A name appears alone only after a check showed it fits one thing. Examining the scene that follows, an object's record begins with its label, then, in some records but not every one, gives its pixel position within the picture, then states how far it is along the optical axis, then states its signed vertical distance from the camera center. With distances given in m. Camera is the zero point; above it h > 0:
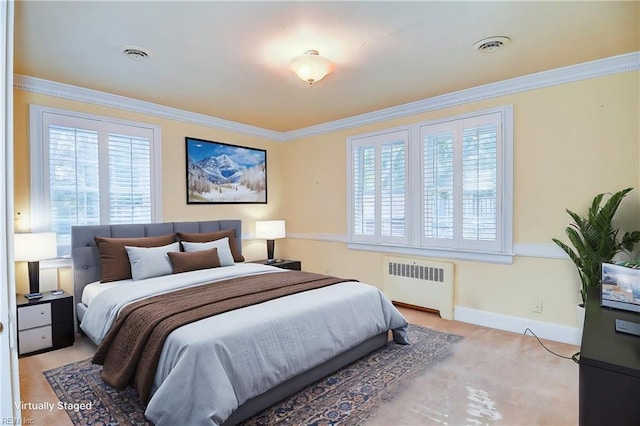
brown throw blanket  2.12 -0.71
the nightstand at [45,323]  2.97 -1.00
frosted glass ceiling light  2.64 +1.09
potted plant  2.78 -0.25
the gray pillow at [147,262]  3.38 -0.52
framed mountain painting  4.54 +0.50
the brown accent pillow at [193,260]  3.54 -0.53
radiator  3.97 -0.88
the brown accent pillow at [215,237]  4.03 -0.34
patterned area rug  2.13 -1.26
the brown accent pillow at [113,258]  3.38 -0.48
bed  1.87 -0.83
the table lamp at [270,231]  5.01 -0.32
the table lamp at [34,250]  3.00 -0.36
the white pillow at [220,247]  3.85 -0.43
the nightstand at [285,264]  4.81 -0.76
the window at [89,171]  3.37 +0.39
